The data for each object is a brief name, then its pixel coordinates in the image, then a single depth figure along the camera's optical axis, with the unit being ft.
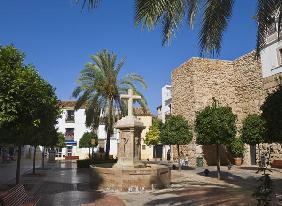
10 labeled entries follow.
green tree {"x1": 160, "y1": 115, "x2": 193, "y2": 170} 54.33
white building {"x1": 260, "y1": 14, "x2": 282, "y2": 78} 56.31
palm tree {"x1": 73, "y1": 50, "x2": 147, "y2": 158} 56.75
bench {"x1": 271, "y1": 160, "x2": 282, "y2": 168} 53.53
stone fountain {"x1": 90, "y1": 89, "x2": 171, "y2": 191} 30.87
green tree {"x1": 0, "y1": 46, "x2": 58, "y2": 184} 23.36
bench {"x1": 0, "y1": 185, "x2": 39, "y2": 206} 15.22
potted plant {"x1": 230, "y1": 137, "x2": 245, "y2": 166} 65.79
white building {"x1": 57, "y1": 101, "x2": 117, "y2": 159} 119.10
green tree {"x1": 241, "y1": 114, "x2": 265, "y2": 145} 47.10
